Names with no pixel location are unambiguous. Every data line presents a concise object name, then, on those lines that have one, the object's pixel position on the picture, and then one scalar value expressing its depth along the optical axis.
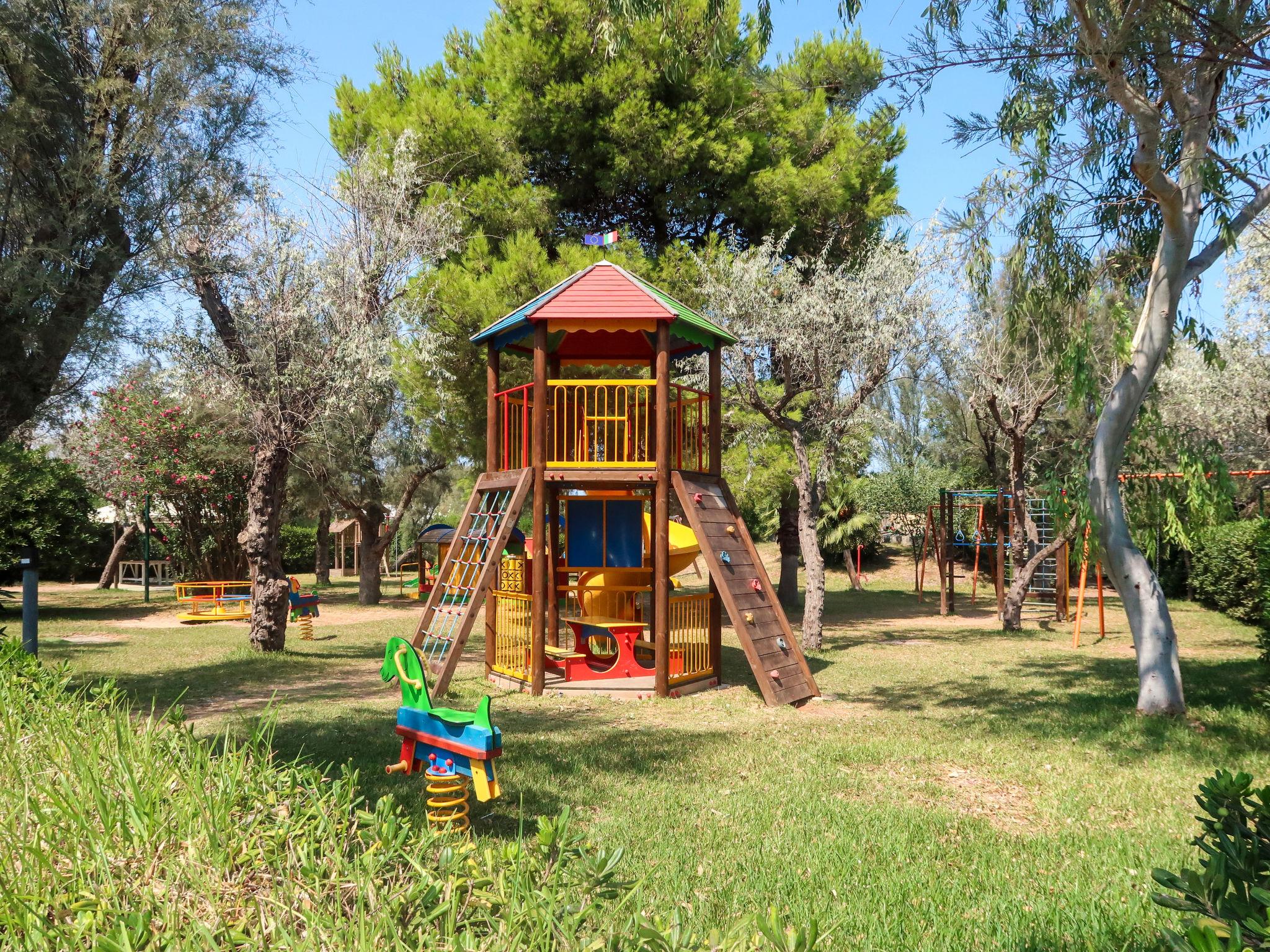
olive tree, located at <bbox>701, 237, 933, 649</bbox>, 13.95
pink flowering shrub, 22.53
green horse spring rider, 4.75
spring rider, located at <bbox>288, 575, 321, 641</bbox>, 15.91
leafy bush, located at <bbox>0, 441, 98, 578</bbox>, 18.08
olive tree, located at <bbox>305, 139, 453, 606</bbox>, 13.41
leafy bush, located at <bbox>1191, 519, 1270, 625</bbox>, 16.73
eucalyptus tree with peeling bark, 6.62
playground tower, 10.48
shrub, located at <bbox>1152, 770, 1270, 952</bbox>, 1.85
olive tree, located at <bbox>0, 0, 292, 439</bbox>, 7.29
